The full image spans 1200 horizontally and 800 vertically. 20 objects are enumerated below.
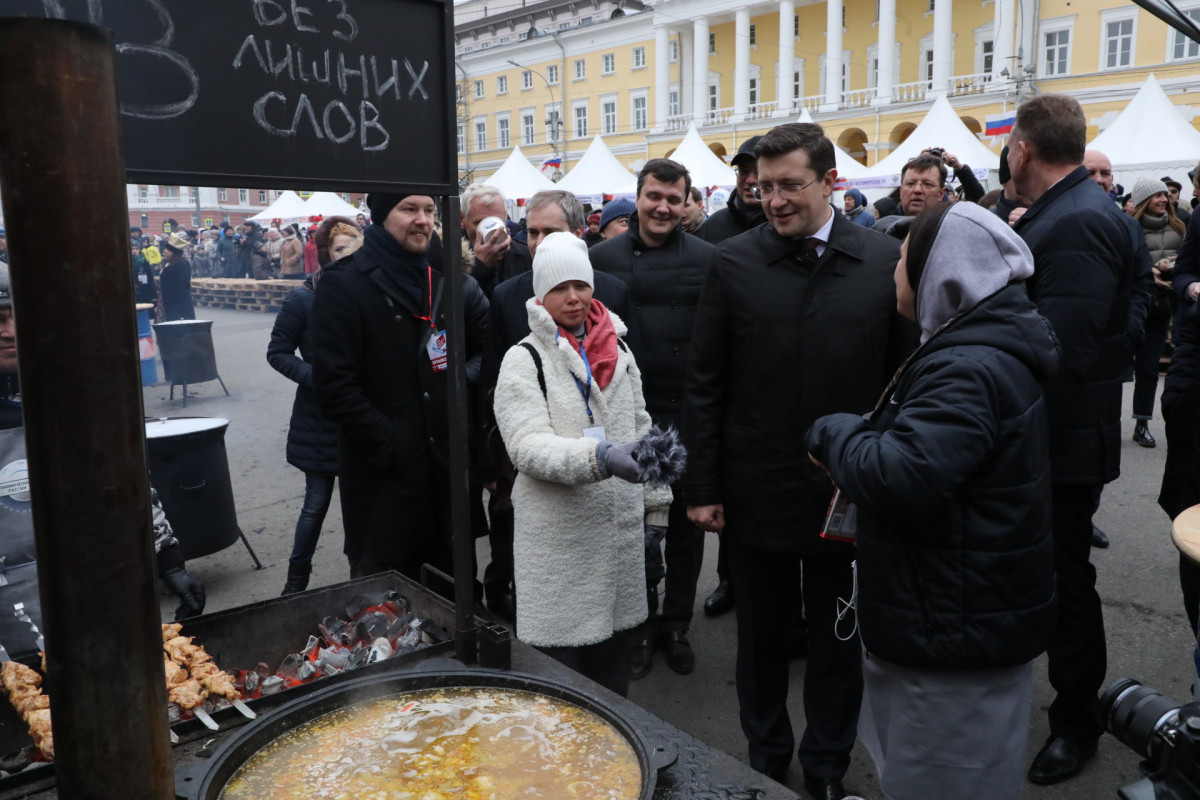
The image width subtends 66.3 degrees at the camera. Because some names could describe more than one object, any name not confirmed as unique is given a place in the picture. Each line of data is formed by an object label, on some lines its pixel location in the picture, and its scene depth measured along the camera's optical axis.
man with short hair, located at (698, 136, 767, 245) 4.62
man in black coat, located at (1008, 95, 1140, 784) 2.93
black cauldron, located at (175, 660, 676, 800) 1.58
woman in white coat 2.85
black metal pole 2.13
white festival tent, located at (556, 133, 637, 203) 17.36
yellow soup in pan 1.63
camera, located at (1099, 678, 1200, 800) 1.20
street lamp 26.81
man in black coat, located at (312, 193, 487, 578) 3.35
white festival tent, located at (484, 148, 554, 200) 17.56
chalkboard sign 1.61
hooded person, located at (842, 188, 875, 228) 8.42
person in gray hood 2.00
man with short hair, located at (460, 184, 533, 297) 4.71
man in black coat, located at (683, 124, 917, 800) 2.77
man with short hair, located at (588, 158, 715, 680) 4.05
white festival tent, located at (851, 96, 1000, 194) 15.20
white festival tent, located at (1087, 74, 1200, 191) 12.52
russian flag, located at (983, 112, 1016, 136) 17.03
